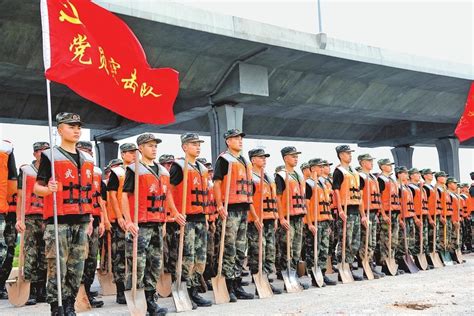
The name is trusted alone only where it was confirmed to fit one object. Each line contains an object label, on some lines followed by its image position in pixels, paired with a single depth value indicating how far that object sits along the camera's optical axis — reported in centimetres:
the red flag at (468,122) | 1136
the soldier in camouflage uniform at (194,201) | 713
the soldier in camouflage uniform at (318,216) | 925
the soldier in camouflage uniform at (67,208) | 563
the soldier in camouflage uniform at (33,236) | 774
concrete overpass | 1226
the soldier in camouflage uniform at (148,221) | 620
